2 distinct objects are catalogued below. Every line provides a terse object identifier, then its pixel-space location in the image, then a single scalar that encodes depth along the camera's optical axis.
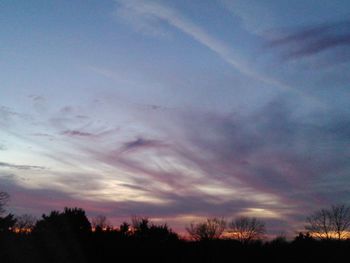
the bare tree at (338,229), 72.04
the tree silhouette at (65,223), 25.14
